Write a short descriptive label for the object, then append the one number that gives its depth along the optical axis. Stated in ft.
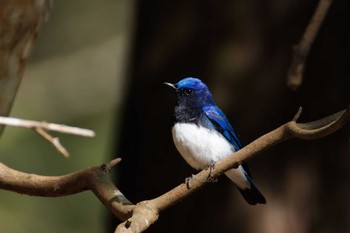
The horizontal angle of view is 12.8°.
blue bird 22.33
